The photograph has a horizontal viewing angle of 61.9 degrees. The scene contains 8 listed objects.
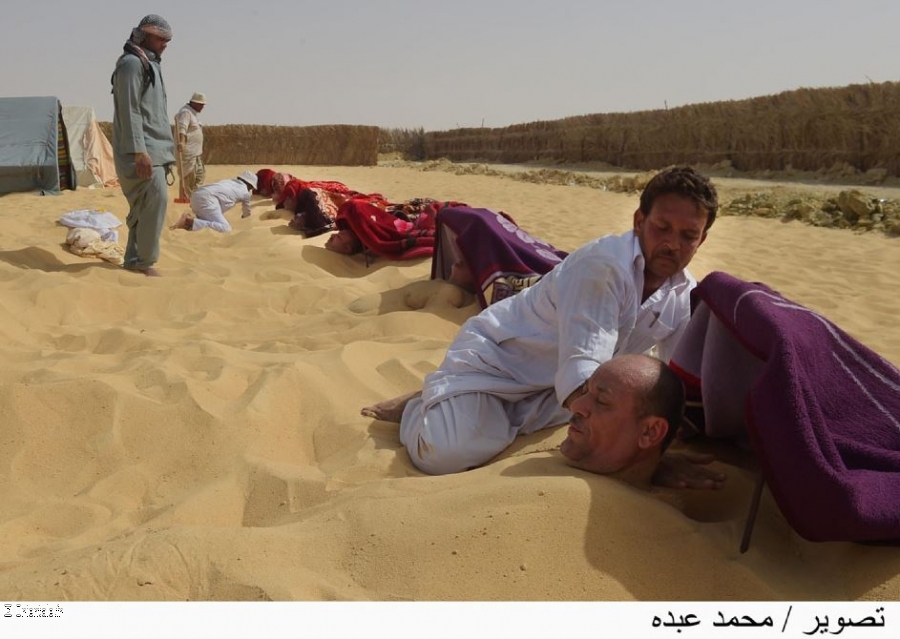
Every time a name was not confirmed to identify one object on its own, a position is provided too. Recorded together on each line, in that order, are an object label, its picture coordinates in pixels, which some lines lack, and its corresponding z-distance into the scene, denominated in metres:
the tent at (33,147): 11.41
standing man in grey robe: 5.39
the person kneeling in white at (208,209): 8.12
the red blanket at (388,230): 6.20
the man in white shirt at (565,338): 2.18
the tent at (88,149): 13.05
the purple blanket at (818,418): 1.59
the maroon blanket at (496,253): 4.48
